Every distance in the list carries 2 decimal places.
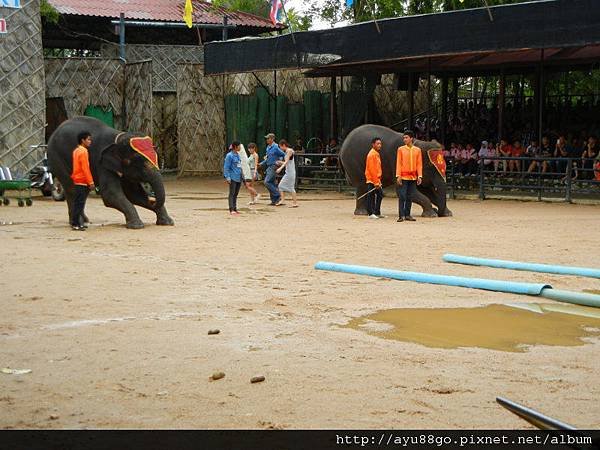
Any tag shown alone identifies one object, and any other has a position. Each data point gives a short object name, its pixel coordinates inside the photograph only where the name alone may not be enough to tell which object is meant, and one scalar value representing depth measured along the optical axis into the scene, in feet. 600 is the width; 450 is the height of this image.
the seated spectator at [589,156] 68.95
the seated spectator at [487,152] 76.02
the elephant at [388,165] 59.11
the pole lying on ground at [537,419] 10.87
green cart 64.90
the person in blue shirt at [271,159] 66.39
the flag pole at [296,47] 80.12
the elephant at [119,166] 52.65
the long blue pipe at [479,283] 28.96
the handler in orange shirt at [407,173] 55.98
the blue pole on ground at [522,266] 33.78
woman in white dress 66.85
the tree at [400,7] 91.71
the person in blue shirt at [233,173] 60.95
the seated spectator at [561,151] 69.82
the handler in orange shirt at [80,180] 50.72
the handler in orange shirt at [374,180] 57.67
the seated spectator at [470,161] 76.23
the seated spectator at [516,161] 73.00
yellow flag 83.82
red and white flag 83.15
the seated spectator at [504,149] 73.97
